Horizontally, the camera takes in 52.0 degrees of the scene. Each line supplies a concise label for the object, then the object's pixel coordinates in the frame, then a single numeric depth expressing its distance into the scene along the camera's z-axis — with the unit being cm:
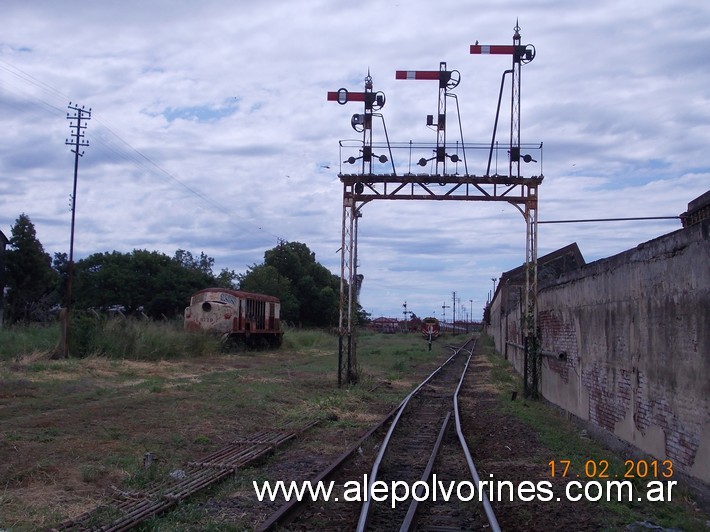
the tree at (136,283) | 5784
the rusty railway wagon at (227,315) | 3575
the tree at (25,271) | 4669
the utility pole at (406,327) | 9735
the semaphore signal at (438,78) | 1988
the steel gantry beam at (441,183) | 1889
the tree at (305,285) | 7425
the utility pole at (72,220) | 2505
